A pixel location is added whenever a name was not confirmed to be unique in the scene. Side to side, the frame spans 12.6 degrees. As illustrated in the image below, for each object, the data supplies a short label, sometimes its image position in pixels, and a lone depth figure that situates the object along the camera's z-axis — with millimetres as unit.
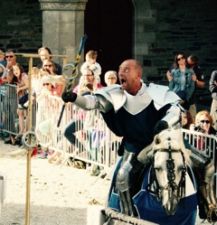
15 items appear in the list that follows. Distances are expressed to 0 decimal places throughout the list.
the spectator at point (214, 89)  15656
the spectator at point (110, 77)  13609
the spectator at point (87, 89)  13108
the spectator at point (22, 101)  15258
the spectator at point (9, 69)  15852
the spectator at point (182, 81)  15797
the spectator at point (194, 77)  15992
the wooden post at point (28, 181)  8669
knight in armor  8039
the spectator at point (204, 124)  11586
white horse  7660
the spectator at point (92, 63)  14789
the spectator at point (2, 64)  16514
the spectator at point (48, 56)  14932
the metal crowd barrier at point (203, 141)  10812
